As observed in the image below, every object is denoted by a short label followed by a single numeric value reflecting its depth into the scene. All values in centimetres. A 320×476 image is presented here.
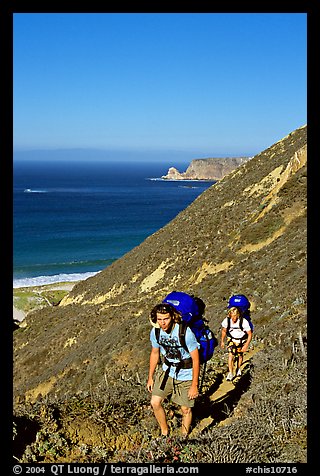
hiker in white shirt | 757
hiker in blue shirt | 472
